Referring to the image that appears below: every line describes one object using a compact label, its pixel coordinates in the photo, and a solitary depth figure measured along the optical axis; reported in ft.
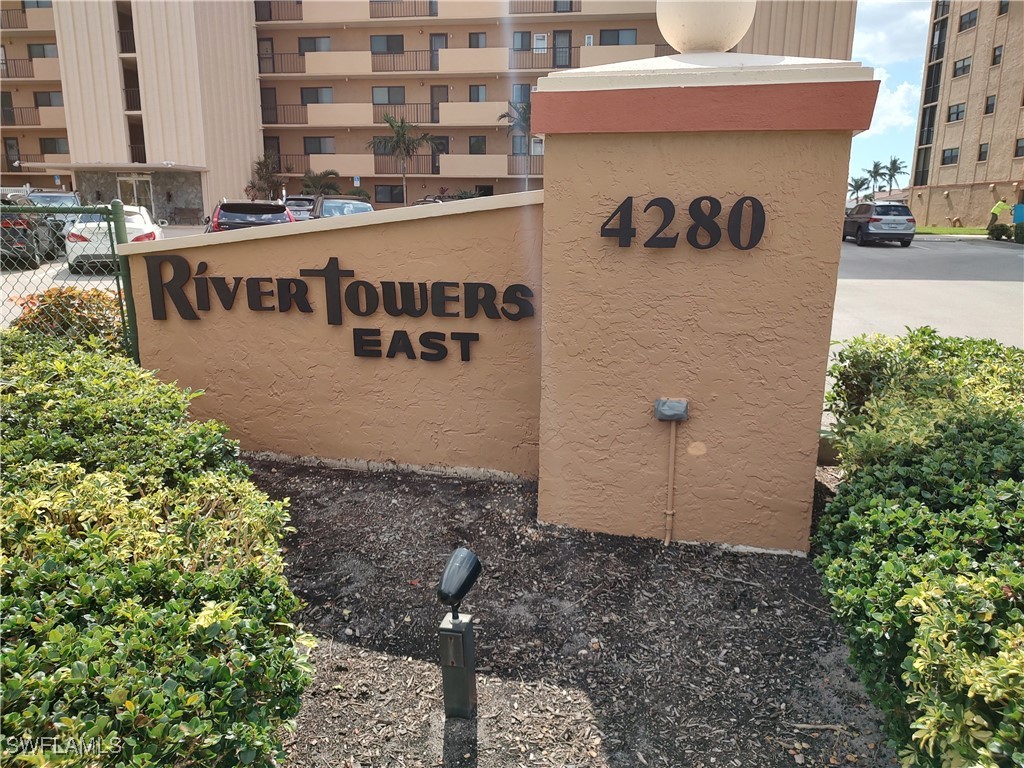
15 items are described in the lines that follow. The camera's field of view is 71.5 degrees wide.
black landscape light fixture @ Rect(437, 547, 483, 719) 9.00
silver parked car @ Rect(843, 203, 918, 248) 87.45
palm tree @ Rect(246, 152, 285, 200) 119.96
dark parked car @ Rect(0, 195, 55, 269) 17.58
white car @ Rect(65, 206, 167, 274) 19.20
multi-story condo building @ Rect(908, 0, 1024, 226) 125.70
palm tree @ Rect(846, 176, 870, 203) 296.18
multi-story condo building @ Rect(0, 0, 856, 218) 103.14
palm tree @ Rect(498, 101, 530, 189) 115.75
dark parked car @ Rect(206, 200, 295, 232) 52.75
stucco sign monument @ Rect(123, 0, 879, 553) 12.51
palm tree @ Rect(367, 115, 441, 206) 118.83
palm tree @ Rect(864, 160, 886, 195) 296.10
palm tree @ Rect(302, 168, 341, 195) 119.65
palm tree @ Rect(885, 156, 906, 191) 293.84
